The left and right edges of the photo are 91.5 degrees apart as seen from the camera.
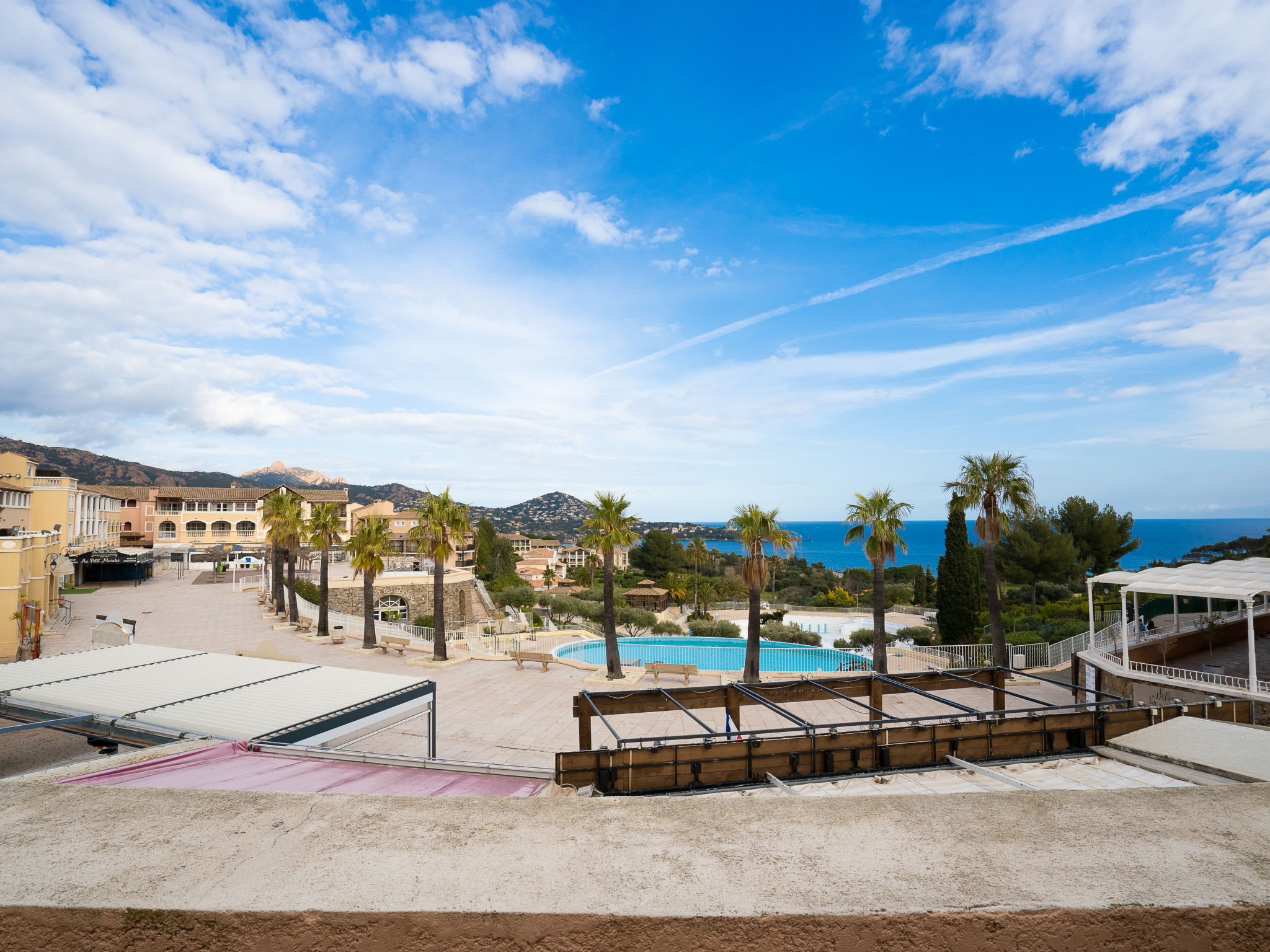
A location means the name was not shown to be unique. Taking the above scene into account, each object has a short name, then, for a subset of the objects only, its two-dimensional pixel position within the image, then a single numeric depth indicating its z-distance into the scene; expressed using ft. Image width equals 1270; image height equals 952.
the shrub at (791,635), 93.91
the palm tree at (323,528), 80.94
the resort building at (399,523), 263.27
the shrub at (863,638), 94.68
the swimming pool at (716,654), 82.64
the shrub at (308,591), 121.29
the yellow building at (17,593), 61.11
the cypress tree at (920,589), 168.66
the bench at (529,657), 63.62
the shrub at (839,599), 167.84
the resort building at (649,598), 157.79
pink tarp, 16.85
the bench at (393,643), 70.62
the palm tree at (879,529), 64.08
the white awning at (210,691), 23.54
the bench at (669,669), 59.31
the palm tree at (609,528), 63.93
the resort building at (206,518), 225.56
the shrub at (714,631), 102.37
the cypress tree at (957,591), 83.82
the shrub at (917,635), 96.63
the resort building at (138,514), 219.41
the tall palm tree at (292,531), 85.10
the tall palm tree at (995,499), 65.00
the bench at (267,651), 46.73
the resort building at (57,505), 122.72
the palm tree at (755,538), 61.11
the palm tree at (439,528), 69.56
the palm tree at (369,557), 73.46
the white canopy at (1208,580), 42.35
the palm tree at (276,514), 88.22
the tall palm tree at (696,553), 216.54
